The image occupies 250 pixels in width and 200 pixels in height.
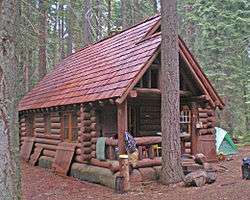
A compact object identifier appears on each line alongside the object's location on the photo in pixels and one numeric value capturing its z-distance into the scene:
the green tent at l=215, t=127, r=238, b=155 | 17.38
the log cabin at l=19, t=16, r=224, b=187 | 11.64
